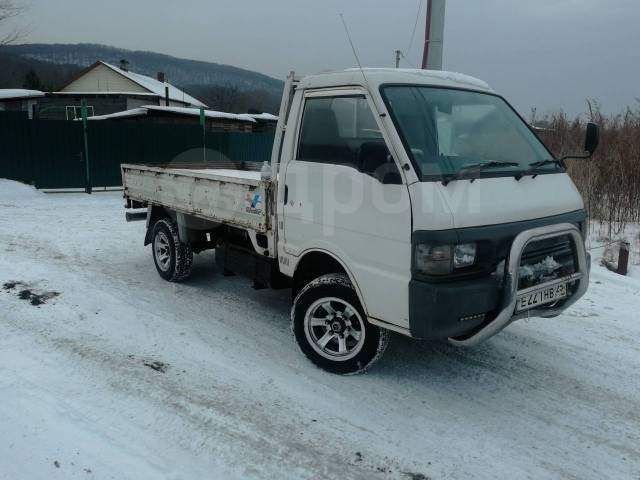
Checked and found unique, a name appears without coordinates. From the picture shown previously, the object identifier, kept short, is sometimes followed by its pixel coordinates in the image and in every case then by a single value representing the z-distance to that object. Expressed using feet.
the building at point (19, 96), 56.72
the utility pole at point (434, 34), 23.45
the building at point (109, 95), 108.40
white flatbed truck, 10.64
